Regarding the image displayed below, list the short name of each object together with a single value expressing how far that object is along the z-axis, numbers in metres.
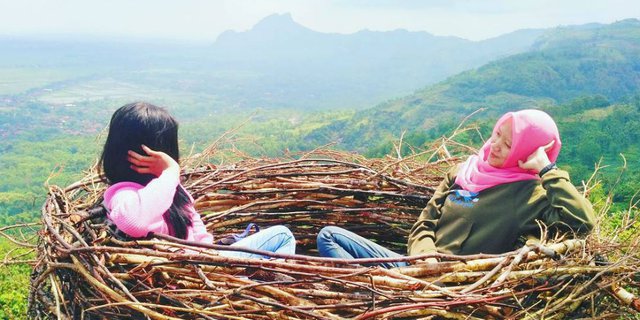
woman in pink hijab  2.20
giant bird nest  1.62
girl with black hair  1.97
